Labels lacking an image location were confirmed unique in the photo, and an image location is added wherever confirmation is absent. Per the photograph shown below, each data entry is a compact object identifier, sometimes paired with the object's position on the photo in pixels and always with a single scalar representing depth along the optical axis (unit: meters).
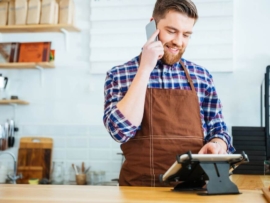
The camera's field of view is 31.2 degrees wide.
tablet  1.55
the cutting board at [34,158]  4.59
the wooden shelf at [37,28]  4.57
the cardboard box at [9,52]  4.77
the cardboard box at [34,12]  4.64
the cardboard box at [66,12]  4.61
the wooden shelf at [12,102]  4.62
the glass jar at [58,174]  4.47
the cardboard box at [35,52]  4.69
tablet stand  1.59
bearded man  2.00
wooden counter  1.48
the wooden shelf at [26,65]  4.59
